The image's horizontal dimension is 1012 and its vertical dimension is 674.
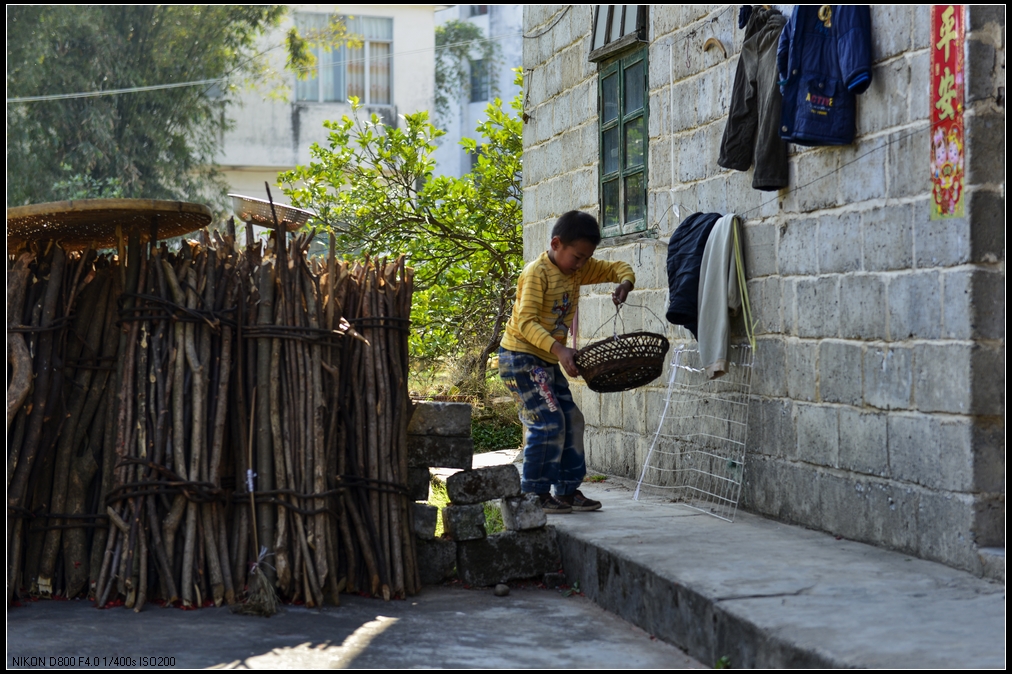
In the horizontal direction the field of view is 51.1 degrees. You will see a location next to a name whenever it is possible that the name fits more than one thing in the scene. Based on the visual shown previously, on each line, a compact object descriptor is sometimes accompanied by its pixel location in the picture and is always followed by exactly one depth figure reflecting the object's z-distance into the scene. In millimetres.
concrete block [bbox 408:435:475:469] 5629
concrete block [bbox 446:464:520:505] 5477
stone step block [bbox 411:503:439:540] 5484
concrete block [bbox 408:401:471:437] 5645
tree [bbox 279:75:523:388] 11516
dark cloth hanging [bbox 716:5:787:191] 5469
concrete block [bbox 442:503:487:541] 5438
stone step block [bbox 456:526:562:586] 5453
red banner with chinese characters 4234
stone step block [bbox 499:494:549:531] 5469
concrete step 3363
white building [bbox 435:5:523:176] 33969
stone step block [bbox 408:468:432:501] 5641
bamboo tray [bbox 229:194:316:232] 5762
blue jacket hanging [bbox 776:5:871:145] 4863
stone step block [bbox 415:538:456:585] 5508
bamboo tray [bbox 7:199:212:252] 4855
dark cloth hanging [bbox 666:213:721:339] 6098
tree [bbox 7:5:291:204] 19766
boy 5711
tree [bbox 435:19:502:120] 34438
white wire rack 6000
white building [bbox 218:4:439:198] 22594
